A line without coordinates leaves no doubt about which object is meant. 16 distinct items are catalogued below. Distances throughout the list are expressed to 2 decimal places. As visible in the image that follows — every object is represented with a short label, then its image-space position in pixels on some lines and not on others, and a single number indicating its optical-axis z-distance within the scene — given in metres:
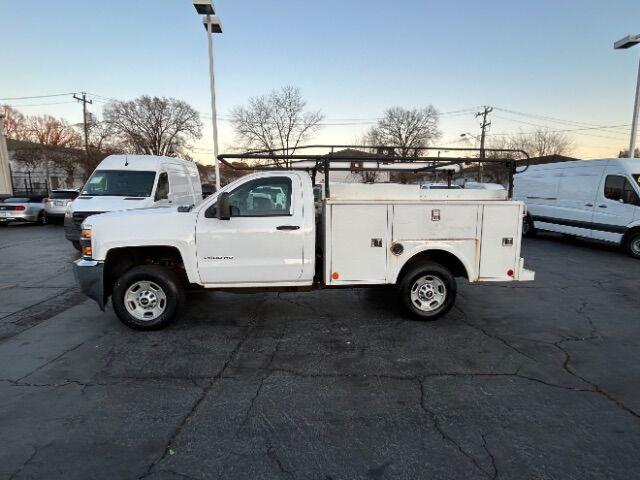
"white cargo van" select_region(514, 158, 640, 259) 10.35
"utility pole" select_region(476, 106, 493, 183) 44.64
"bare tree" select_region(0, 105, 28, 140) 66.56
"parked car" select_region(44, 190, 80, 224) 17.72
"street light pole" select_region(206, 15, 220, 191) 12.81
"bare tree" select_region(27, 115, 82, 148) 66.78
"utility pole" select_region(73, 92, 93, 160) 38.53
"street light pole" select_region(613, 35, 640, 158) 14.66
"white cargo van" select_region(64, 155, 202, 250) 9.30
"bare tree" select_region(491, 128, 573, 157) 51.91
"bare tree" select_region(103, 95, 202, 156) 48.81
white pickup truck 4.74
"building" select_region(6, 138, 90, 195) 41.12
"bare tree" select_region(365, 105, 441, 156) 53.12
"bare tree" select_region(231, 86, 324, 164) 42.44
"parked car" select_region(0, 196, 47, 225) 17.33
